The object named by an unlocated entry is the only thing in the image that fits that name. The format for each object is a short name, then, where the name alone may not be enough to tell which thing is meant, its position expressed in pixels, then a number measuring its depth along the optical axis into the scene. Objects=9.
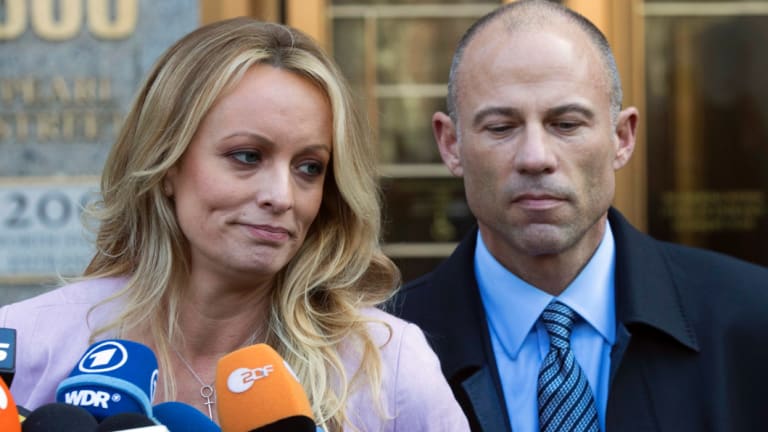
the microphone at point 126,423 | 2.77
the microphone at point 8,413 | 2.76
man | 3.22
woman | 3.10
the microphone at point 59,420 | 2.78
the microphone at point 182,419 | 2.89
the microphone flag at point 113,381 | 2.85
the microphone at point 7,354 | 2.87
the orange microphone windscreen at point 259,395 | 2.87
